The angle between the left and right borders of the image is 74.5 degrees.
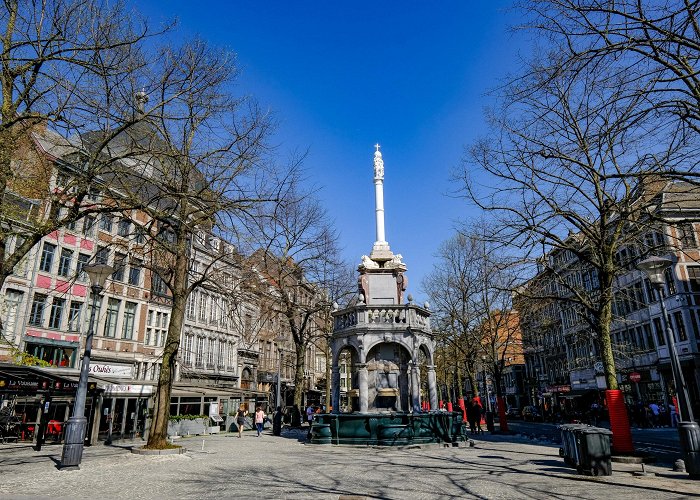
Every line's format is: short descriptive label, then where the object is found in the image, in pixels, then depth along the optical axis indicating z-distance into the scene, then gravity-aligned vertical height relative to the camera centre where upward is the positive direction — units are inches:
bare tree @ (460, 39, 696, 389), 516.7 +189.2
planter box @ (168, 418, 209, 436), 941.8 -53.3
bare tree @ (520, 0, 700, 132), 287.1 +218.4
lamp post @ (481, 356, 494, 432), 1019.3 -52.9
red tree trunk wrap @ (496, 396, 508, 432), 955.1 -36.3
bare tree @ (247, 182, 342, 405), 999.6 +274.8
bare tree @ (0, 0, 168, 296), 353.7 +238.2
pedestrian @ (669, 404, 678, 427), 1122.6 -51.3
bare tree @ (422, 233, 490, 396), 1154.7 +227.3
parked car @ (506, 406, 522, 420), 2155.1 -83.8
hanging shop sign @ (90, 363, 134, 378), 1157.1 +82.1
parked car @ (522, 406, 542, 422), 1724.9 -67.7
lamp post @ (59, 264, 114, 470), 432.8 -9.5
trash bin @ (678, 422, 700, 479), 373.7 -42.9
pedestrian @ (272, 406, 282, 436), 978.7 -45.5
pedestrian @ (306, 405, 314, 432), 1280.8 -36.9
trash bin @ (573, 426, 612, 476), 388.5 -46.6
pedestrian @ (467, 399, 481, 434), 990.4 -38.9
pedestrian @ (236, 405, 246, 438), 941.2 -36.5
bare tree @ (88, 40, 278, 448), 443.8 +203.4
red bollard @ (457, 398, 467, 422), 1151.8 -20.2
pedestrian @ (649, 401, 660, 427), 1230.9 -55.3
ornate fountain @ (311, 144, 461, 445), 663.8 +48.4
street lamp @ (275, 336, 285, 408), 1074.7 +47.0
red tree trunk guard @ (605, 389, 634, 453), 494.3 -32.0
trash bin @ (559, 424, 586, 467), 414.3 -43.9
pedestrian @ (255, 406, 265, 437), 962.5 -41.9
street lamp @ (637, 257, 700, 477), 374.9 -5.1
